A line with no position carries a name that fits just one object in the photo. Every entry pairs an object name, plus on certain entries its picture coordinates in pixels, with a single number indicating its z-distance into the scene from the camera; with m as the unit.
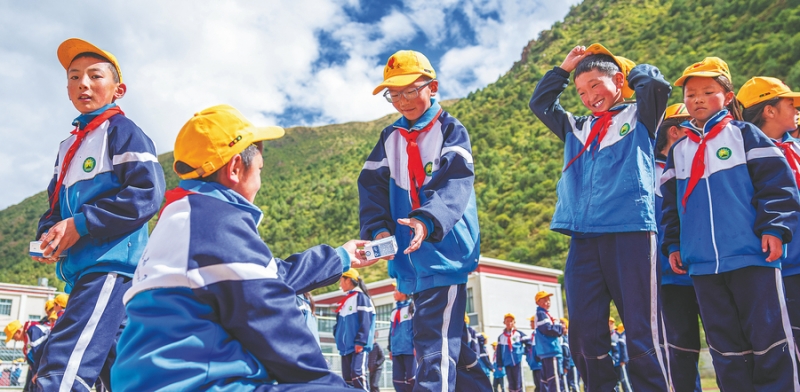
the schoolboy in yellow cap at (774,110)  4.57
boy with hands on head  3.40
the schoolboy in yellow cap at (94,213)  3.19
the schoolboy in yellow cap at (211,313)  1.89
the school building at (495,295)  31.73
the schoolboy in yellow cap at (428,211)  3.30
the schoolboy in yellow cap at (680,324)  4.21
